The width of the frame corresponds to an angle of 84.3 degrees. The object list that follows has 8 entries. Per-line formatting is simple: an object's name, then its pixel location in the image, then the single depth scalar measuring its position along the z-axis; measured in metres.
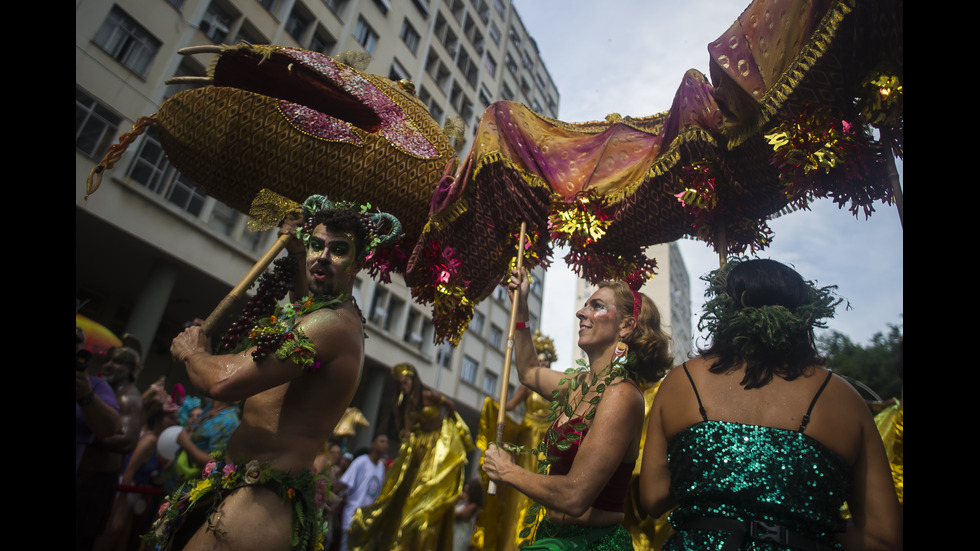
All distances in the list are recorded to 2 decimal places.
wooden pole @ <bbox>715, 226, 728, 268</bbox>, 3.08
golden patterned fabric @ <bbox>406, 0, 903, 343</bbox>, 2.34
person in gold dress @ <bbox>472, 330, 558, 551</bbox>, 4.06
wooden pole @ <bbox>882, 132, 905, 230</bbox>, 2.15
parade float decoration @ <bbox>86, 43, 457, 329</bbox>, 3.29
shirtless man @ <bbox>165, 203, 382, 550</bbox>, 2.14
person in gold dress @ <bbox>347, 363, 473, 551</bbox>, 5.06
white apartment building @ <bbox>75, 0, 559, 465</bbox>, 10.94
